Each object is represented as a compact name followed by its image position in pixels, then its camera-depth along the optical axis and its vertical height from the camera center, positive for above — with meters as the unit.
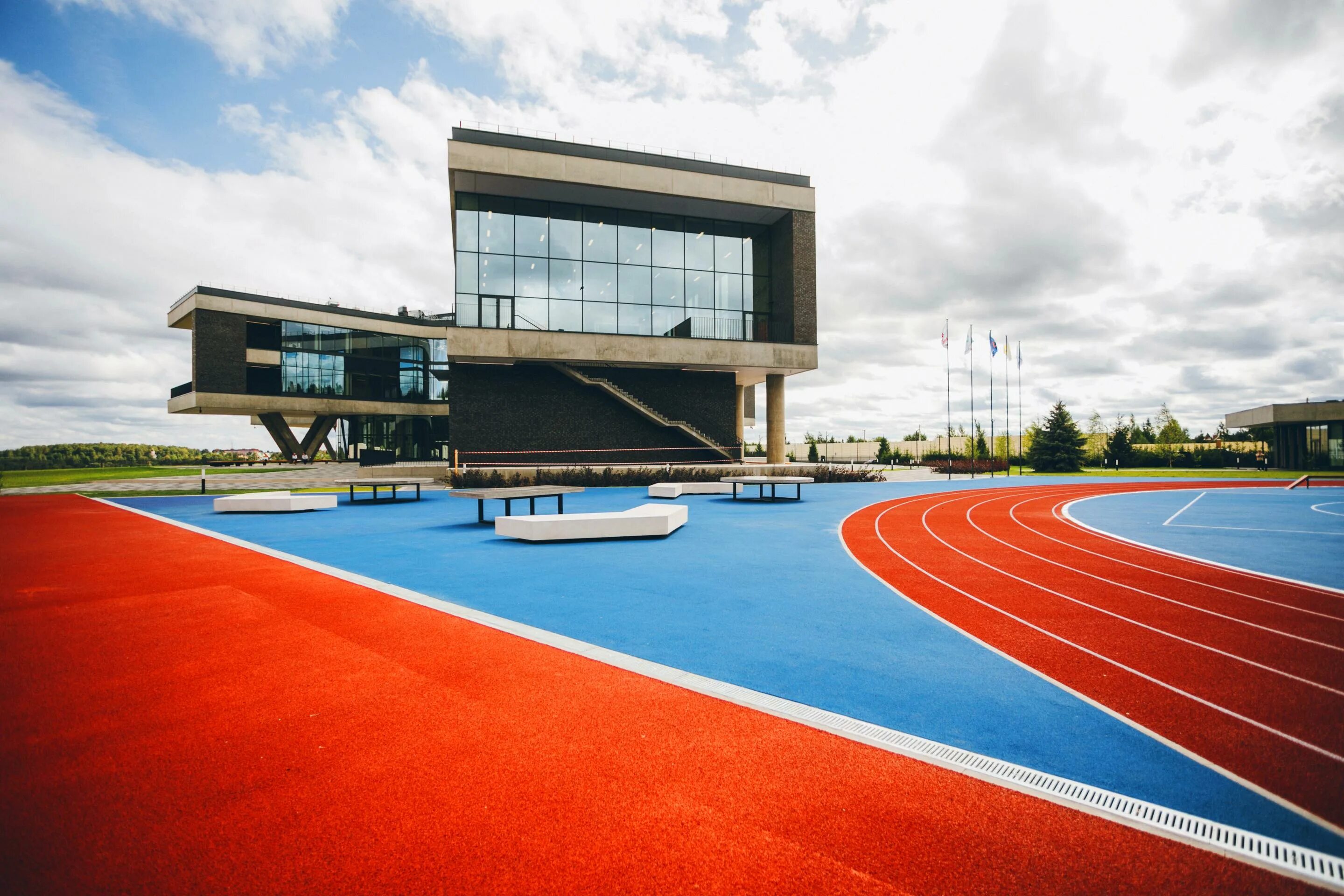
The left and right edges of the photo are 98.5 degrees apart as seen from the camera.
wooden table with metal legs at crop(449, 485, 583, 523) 12.68 -0.94
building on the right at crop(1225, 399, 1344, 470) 39.50 +0.82
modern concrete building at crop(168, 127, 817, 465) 28.80 +8.07
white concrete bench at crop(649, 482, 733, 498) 20.30 -1.47
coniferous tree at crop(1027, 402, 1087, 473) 43.66 +0.12
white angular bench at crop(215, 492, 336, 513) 16.50 -1.40
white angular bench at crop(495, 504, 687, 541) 11.13 -1.47
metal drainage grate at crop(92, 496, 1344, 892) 2.62 -1.86
